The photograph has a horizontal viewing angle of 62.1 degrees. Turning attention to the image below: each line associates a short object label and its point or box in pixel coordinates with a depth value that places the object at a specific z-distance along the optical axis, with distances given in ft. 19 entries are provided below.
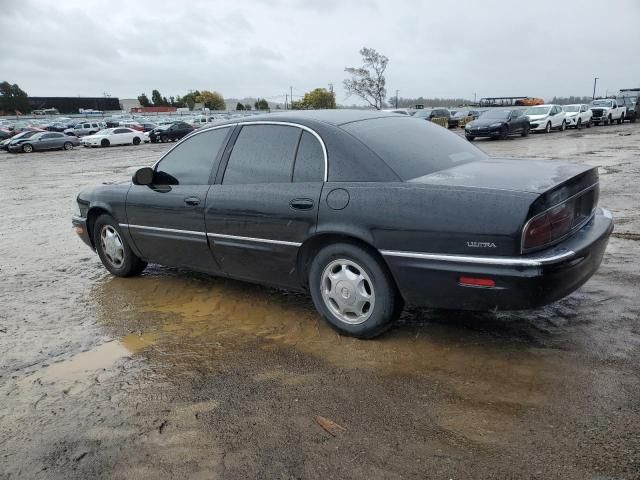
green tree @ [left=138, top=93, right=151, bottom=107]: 361.30
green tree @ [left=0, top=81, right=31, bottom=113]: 286.87
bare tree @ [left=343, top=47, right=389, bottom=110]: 232.32
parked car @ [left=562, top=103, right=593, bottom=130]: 105.60
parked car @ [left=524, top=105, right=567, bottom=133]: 96.63
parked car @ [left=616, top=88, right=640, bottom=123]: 124.88
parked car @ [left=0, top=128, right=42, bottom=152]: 107.34
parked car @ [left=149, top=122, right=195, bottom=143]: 121.70
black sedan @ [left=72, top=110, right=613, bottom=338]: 10.41
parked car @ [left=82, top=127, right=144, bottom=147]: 113.39
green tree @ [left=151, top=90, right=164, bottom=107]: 368.50
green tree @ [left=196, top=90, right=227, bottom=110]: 364.17
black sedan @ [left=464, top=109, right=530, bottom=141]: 83.82
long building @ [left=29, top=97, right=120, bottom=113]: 322.75
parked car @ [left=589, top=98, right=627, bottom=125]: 114.18
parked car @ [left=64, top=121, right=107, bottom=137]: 138.21
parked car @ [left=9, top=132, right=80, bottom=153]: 105.19
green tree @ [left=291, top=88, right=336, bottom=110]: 287.69
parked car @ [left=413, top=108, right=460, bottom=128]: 117.50
